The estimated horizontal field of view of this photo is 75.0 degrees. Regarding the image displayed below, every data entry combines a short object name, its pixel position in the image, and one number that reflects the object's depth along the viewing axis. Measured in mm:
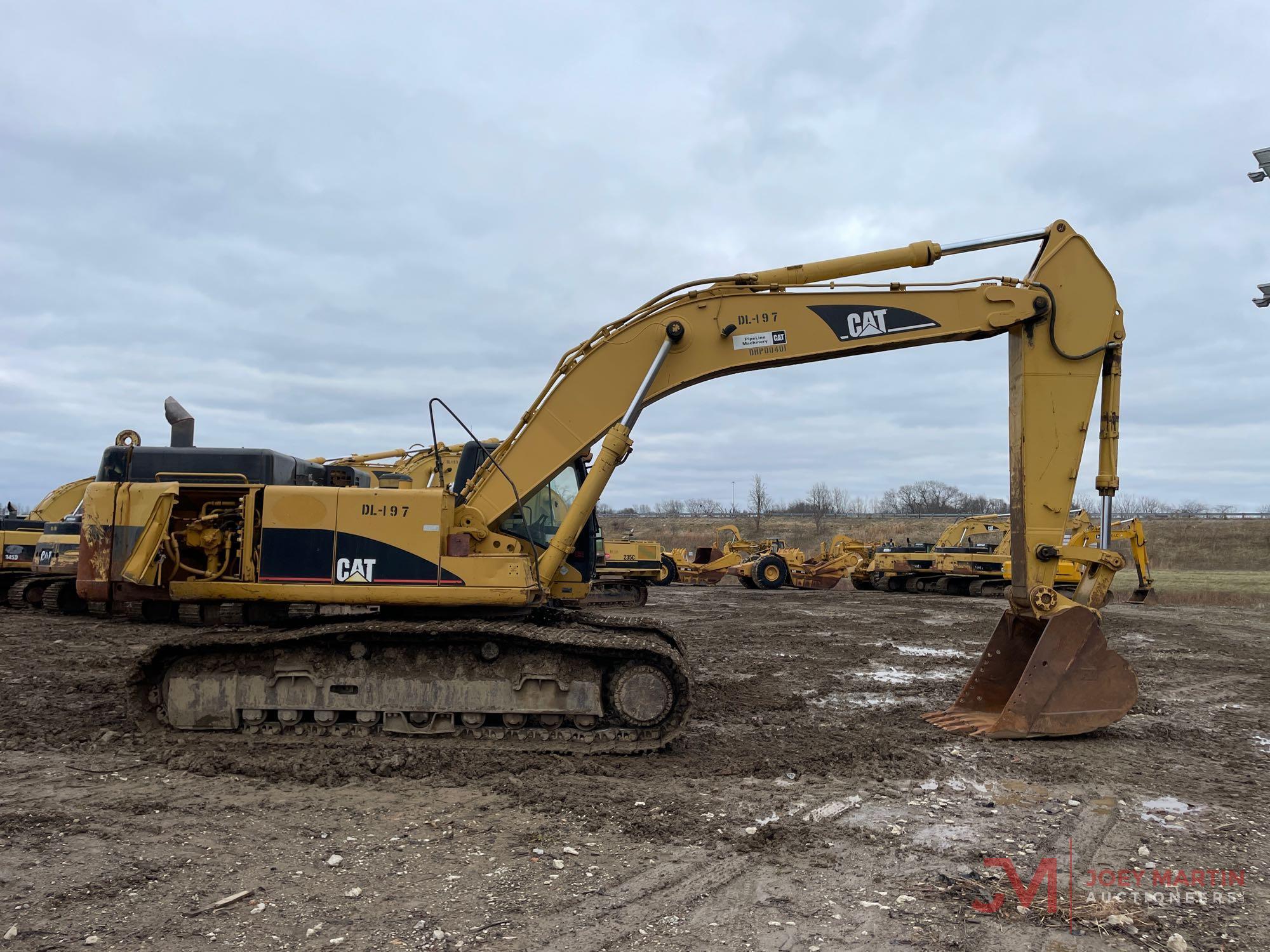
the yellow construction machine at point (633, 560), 24594
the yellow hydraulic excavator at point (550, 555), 6738
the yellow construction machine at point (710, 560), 30648
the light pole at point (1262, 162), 14898
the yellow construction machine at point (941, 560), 25750
